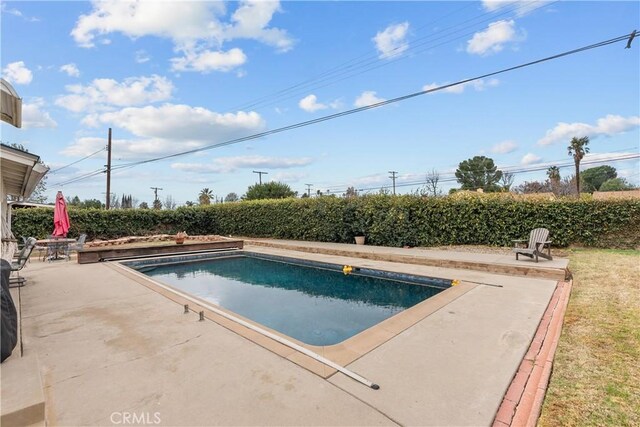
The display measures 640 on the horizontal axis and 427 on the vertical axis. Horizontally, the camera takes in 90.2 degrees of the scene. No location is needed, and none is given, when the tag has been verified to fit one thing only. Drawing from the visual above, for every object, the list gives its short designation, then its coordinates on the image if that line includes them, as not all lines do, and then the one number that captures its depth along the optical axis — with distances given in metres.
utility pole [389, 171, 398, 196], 48.56
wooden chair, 7.97
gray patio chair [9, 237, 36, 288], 6.37
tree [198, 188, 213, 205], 46.41
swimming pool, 5.41
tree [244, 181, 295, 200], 32.19
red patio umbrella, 10.45
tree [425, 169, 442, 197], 39.86
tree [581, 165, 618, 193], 56.91
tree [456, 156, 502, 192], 42.28
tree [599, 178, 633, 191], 45.56
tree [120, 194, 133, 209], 53.22
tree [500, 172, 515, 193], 40.34
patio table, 10.36
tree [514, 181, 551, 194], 34.72
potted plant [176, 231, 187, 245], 13.22
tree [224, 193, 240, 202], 56.44
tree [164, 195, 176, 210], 58.79
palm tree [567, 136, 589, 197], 33.08
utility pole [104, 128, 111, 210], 19.30
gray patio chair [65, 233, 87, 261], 10.39
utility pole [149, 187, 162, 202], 53.20
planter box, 9.81
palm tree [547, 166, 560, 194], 35.17
